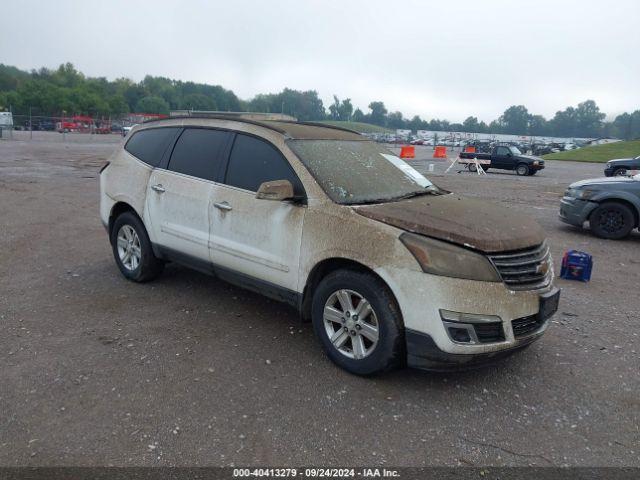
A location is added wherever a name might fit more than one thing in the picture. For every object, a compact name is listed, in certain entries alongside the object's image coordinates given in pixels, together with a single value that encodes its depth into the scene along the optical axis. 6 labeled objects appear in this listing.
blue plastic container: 6.15
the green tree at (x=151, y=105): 118.31
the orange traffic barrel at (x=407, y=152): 31.53
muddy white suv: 3.26
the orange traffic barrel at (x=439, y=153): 35.22
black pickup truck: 25.02
